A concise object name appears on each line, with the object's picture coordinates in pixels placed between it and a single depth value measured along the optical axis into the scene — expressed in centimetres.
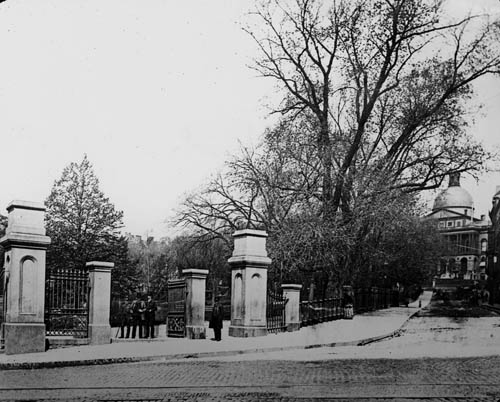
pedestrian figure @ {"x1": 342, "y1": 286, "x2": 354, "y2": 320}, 2973
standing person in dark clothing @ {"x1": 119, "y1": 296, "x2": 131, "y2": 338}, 1991
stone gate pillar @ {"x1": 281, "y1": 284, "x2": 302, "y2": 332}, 2225
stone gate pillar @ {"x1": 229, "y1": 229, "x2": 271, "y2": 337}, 2012
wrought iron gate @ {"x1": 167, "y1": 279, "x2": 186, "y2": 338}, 1988
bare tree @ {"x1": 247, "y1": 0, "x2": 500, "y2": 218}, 3019
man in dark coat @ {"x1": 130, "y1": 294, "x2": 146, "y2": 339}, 1976
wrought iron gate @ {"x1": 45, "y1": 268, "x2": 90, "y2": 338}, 1689
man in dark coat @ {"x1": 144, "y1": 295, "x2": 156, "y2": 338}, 1941
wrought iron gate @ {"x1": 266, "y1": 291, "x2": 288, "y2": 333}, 2151
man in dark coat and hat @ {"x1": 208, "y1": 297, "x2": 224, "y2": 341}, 1884
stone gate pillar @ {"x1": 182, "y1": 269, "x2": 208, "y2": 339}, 1956
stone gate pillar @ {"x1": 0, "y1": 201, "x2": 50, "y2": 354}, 1500
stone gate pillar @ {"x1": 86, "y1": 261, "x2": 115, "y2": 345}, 1741
